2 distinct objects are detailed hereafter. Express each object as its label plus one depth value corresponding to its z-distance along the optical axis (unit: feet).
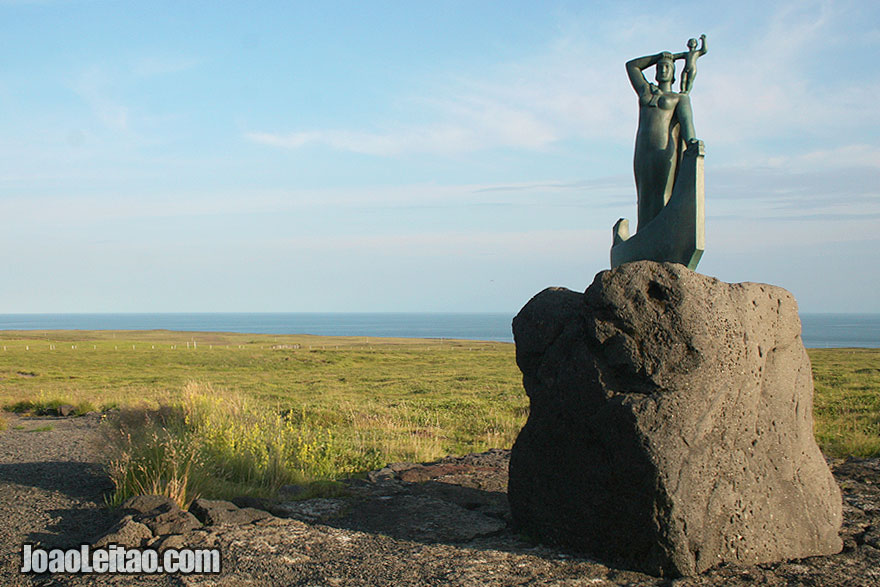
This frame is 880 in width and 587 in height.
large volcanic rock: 18.51
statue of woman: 28.25
